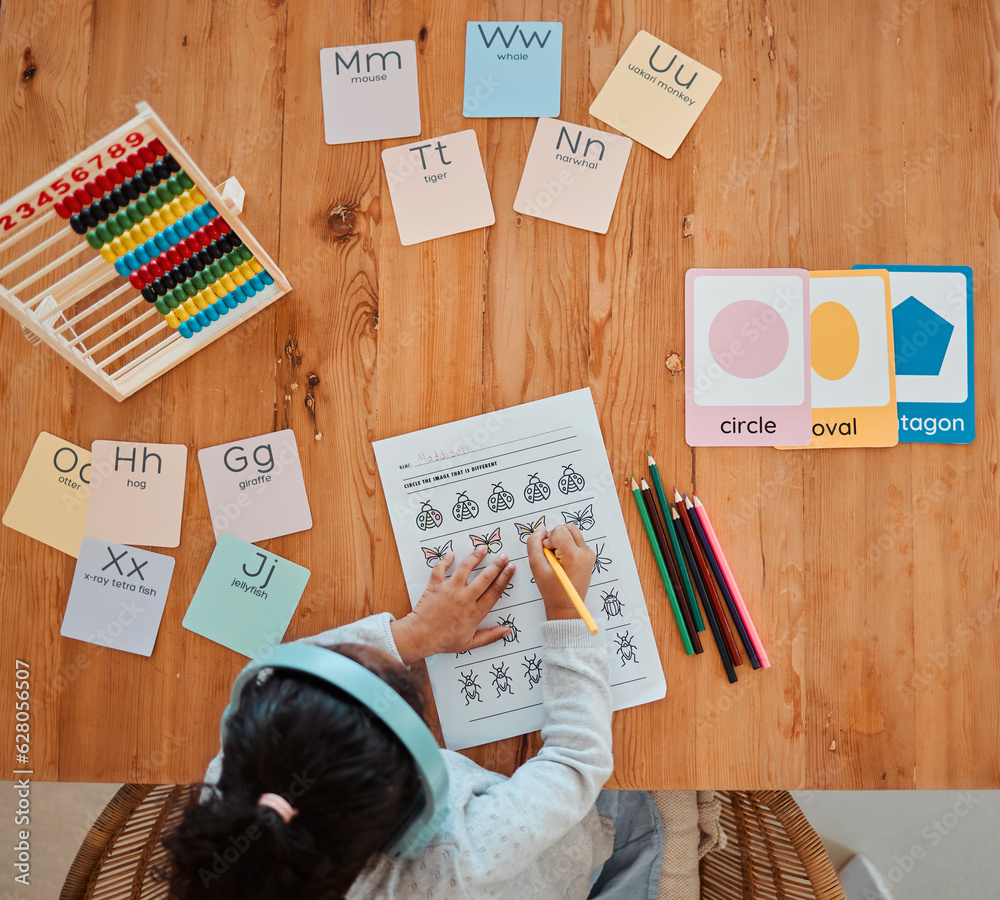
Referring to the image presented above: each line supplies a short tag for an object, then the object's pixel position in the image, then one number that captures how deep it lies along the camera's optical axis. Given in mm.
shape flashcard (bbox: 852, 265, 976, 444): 895
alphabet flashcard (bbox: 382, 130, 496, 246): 904
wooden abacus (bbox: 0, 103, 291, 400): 680
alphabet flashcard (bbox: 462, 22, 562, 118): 907
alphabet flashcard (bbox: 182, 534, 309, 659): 873
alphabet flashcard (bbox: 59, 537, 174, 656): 876
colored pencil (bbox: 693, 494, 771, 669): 857
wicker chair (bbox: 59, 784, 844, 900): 924
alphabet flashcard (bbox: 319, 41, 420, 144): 912
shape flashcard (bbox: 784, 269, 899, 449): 886
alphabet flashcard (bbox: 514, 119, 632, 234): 904
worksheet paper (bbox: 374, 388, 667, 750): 854
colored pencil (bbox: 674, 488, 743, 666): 857
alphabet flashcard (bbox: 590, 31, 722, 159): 907
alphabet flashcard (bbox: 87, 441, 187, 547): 887
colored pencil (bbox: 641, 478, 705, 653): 857
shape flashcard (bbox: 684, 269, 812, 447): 887
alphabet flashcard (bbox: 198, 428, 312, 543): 886
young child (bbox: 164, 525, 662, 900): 599
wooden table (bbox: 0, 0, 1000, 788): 875
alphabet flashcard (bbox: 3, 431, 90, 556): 891
